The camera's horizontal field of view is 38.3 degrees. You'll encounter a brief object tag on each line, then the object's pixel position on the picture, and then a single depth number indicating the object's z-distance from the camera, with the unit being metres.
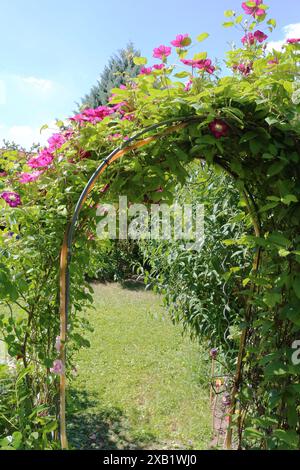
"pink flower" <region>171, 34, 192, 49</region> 1.55
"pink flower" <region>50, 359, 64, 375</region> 1.56
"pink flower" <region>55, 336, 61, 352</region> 1.57
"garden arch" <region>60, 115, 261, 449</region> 1.49
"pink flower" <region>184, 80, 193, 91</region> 1.57
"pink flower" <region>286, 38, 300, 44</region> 1.58
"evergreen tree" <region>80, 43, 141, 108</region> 12.21
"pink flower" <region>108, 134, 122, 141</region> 1.61
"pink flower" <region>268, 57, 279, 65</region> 1.55
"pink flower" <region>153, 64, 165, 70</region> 1.51
